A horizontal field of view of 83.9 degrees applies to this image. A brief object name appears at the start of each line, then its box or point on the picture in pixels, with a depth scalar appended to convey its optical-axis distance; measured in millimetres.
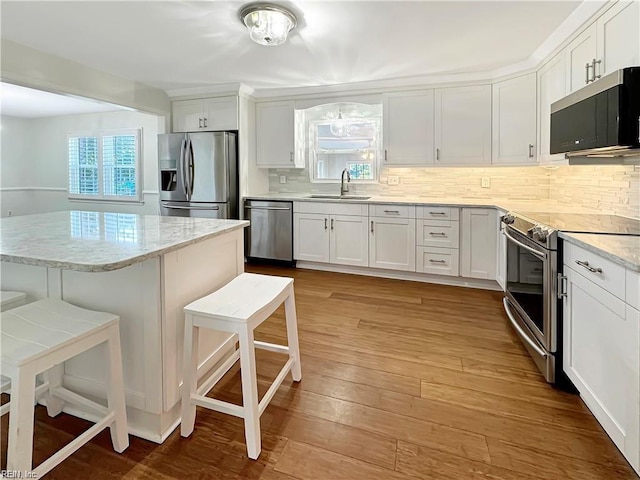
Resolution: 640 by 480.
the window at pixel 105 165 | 5945
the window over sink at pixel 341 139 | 4605
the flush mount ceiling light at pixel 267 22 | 2396
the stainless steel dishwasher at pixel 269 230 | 4441
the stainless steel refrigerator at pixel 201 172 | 4398
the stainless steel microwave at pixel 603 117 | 1673
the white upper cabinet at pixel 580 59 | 2375
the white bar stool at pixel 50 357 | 1111
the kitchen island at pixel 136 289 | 1436
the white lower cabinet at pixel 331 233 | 4125
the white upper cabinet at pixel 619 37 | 1909
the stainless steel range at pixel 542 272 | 1907
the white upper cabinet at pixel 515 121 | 3490
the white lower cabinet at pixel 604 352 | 1277
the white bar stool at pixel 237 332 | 1408
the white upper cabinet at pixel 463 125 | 3809
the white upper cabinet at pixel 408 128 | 3994
